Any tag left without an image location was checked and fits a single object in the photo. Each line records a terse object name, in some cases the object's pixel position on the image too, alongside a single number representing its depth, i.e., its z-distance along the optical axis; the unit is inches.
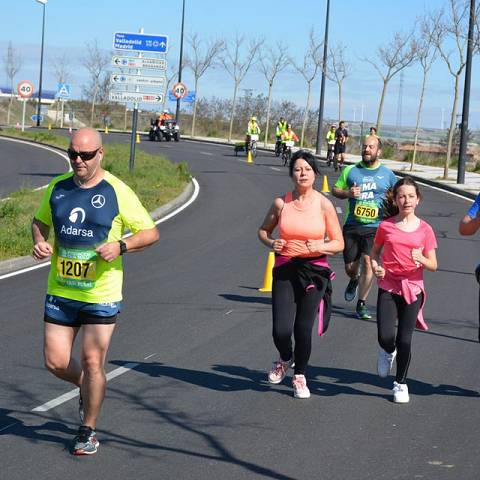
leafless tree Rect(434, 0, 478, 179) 1444.4
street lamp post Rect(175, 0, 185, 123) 2676.2
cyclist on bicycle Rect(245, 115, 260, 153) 1771.9
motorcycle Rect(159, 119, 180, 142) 2370.8
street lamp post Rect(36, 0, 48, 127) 3143.7
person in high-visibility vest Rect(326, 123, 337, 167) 1615.4
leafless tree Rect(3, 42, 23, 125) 3582.7
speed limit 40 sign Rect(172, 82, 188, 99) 2534.0
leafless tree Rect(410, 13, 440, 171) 1577.3
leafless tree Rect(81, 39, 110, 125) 3462.1
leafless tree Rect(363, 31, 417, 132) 1865.2
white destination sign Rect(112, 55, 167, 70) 1134.4
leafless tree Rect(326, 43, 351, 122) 2235.5
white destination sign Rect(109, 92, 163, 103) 1124.5
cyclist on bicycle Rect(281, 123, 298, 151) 1662.2
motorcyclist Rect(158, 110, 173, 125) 2375.5
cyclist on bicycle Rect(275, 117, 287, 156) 1748.3
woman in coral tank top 316.2
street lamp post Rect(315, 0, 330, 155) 2028.8
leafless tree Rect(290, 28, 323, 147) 2461.9
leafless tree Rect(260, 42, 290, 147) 2632.9
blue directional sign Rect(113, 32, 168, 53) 1129.4
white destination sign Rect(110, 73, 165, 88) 1130.0
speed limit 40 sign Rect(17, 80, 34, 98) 2170.3
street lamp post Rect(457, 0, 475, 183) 1304.1
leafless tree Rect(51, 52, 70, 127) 3555.6
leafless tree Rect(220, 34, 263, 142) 2800.2
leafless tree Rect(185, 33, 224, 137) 2977.4
